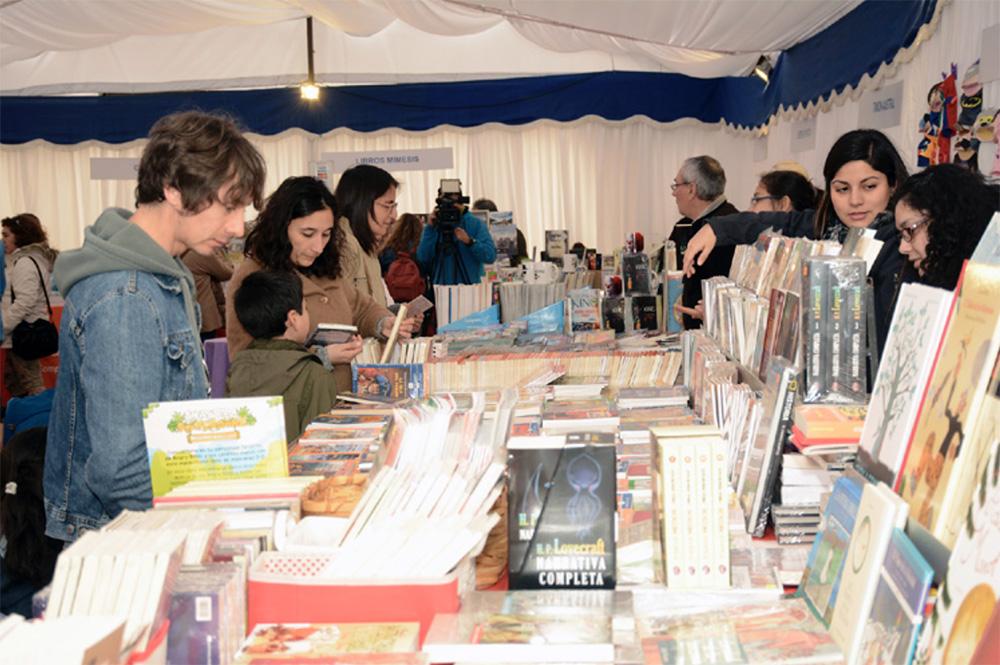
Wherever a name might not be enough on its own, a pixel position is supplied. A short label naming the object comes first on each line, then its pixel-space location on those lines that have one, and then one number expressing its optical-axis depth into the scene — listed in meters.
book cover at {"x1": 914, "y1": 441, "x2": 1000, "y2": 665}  1.07
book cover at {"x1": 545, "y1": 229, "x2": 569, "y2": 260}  8.82
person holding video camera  6.88
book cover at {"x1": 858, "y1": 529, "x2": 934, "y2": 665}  1.21
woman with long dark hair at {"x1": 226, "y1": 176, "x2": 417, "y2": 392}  3.39
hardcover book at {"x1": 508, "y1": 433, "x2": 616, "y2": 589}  1.61
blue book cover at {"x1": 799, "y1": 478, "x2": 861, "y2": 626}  1.49
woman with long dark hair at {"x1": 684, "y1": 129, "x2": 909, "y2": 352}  2.89
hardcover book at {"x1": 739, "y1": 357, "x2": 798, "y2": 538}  1.88
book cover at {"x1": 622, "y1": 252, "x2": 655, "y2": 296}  5.37
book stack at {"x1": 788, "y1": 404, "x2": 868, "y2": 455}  1.75
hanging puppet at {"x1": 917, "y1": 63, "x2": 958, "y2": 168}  4.89
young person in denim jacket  1.81
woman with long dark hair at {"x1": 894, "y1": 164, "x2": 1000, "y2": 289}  2.56
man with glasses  5.02
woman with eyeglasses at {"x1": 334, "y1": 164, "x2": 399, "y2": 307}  4.35
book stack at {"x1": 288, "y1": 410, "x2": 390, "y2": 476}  2.30
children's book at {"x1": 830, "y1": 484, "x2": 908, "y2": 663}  1.34
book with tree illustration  1.42
